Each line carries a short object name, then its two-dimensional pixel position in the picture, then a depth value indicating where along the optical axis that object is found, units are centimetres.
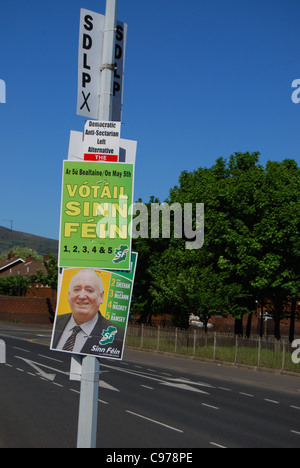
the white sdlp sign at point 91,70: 596
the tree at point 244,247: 3691
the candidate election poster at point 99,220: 568
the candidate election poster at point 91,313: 555
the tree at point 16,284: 8056
